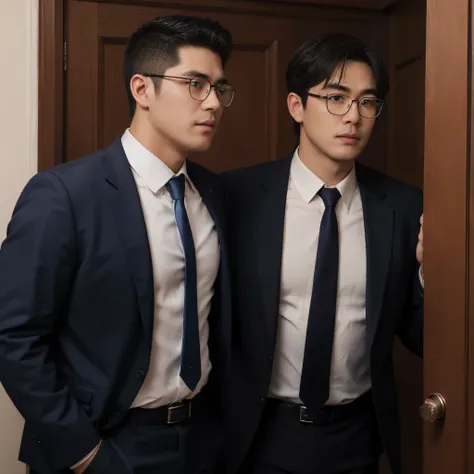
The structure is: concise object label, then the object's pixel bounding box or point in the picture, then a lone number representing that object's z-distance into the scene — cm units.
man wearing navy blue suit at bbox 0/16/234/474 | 146
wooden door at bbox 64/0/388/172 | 228
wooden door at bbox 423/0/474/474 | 127
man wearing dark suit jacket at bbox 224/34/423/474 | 179
